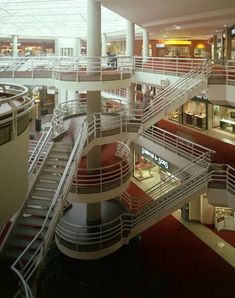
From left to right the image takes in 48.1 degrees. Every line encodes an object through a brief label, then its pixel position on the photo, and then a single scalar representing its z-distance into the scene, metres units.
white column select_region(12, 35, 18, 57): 21.47
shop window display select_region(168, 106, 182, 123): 17.25
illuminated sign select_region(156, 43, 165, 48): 26.59
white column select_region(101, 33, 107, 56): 22.03
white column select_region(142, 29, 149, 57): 16.05
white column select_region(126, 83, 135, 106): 14.73
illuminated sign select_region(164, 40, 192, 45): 25.96
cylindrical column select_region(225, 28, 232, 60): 15.47
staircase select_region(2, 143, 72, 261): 5.96
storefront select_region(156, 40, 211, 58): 26.57
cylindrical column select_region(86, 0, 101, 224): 8.71
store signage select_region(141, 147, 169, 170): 11.92
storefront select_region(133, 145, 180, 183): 16.81
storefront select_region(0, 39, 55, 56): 27.28
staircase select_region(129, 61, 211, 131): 8.34
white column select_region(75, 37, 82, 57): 24.92
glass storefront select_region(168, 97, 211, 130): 15.54
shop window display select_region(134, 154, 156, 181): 17.11
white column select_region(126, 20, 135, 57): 13.99
